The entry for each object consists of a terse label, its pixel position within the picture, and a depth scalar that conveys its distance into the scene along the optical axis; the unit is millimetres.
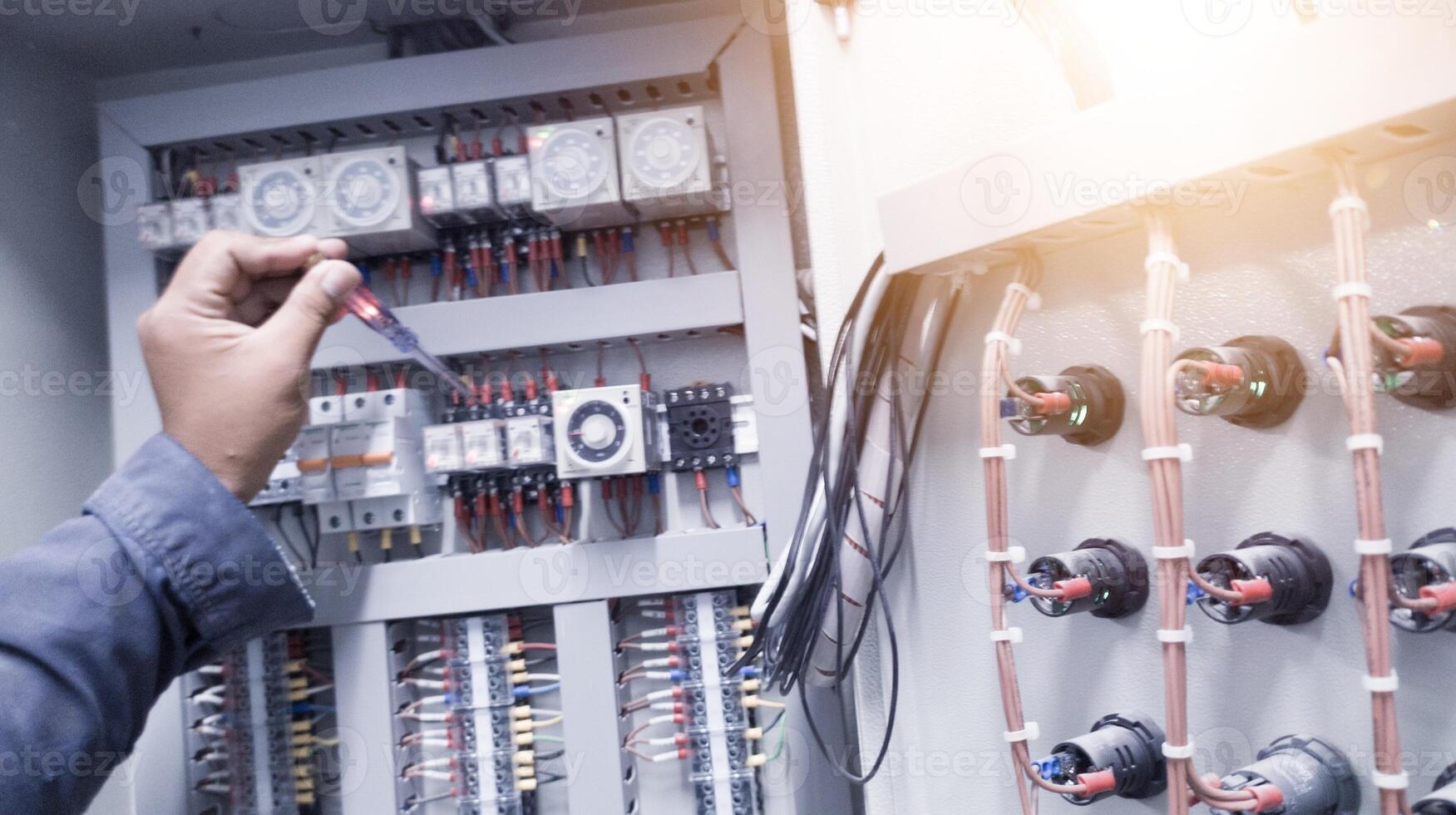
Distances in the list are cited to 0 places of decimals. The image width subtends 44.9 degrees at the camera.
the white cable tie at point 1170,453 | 695
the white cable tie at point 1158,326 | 707
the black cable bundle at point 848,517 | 860
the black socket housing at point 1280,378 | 725
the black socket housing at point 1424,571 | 616
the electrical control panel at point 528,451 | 1014
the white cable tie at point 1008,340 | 795
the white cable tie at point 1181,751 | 683
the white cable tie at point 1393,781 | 603
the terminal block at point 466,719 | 1030
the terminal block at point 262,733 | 1044
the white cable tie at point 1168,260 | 724
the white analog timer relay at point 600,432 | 989
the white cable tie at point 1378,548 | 596
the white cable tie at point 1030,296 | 803
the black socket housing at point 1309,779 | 685
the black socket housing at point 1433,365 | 619
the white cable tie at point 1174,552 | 693
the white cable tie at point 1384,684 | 597
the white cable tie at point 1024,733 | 790
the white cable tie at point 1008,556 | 794
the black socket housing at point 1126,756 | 784
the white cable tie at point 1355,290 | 608
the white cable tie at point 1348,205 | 626
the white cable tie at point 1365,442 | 606
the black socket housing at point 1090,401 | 800
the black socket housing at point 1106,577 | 791
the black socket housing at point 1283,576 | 697
